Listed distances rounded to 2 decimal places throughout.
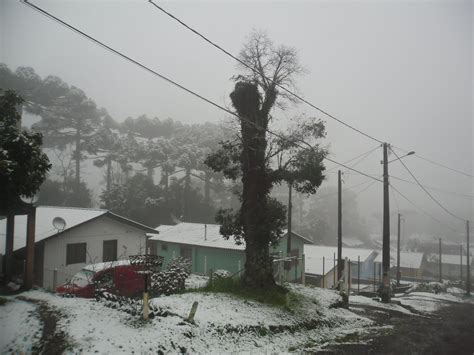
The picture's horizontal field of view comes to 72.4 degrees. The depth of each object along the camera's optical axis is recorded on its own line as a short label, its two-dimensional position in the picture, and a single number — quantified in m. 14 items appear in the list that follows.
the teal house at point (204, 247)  25.95
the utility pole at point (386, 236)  18.80
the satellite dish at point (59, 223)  18.44
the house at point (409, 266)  51.78
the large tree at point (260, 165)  13.18
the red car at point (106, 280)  13.05
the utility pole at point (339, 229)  23.60
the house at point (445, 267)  57.78
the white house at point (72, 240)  18.39
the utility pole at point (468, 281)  30.73
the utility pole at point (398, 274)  34.63
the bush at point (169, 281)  12.40
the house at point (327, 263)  32.59
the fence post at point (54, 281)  16.36
